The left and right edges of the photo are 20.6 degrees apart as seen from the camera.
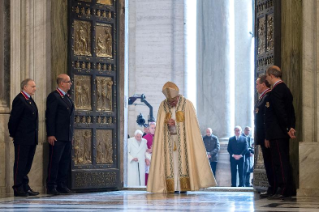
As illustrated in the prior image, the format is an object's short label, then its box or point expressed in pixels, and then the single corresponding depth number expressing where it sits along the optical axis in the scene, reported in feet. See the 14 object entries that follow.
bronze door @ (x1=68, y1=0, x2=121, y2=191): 48.14
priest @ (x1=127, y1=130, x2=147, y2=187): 63.67
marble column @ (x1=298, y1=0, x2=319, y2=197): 42.18
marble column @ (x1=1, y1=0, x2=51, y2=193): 46.96
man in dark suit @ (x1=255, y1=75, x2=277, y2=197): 42.60
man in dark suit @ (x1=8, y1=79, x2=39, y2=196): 43.73
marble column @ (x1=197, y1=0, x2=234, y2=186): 80.33
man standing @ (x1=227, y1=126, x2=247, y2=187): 70.28
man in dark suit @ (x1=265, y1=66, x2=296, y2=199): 40.47
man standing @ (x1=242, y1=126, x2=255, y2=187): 70.42
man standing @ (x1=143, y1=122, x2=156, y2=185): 63.72
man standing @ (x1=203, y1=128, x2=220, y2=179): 71.56
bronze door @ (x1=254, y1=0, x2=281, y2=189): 44.88
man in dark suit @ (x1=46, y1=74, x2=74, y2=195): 45.55
